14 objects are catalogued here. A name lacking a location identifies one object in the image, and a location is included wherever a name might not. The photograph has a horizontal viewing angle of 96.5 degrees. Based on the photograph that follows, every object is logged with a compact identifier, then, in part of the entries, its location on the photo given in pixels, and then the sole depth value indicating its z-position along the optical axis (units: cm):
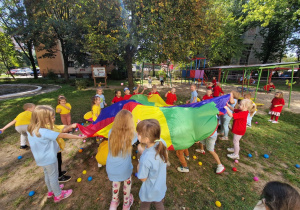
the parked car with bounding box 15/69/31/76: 3291
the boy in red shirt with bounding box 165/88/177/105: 602
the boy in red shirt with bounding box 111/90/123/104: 541
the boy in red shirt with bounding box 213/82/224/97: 660
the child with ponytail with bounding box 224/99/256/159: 315
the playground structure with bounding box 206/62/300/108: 667
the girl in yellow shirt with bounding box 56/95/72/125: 443
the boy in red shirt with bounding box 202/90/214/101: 505
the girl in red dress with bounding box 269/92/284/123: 575
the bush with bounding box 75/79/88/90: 1325
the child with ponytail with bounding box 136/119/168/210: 162
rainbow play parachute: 278
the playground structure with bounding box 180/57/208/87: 1434
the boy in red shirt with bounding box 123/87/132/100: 551
